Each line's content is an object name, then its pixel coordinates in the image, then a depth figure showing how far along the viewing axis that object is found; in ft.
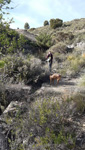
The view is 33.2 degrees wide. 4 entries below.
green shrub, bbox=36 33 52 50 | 55.01
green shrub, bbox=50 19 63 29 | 106.42
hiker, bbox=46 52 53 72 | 30.89
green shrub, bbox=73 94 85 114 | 13.34
